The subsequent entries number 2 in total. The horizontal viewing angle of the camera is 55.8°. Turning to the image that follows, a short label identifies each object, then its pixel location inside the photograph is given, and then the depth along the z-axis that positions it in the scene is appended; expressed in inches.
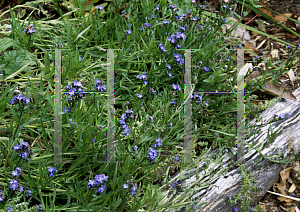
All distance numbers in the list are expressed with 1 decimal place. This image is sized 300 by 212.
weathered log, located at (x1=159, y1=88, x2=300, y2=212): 85.1
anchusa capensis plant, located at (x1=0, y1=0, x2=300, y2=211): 70.1
